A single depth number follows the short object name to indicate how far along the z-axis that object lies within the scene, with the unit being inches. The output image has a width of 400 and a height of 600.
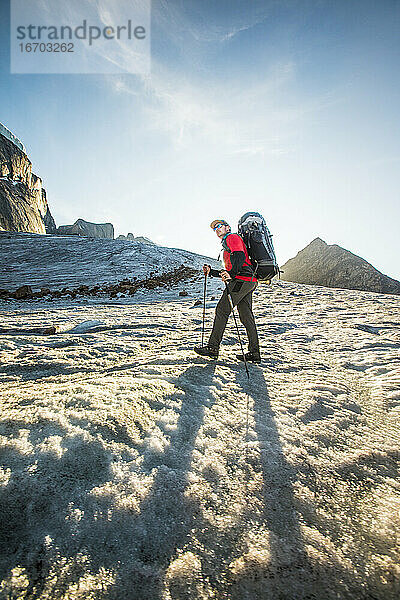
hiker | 186.4
